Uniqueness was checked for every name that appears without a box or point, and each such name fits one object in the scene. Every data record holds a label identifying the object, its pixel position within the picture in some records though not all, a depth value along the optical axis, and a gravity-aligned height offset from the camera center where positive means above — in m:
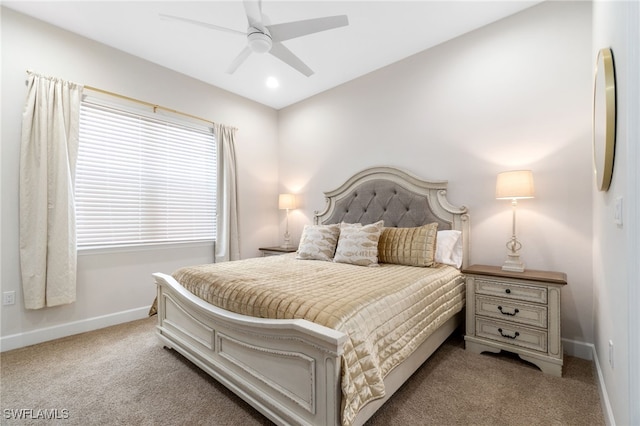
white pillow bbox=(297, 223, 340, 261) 2.96 -0.31
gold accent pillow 2.55 -0.29
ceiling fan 1.90 +1.29
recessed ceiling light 3.67 +1.71
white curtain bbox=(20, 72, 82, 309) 2.49 +0.17
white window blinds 2.89 +0.38
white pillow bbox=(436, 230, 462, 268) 2.65 -0.32
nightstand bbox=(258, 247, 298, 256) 3.93 -0.51
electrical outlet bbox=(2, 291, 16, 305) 2.42 -0.72
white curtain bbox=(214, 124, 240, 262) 3.80 +0.12
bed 1.25 -0.62
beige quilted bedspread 1.29 -0.49
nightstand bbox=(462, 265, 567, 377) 2.00 -0.75
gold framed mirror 1.29 +0.47
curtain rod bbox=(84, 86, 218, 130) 2.90 +1.23
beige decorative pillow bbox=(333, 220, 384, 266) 2.62 -0.30
